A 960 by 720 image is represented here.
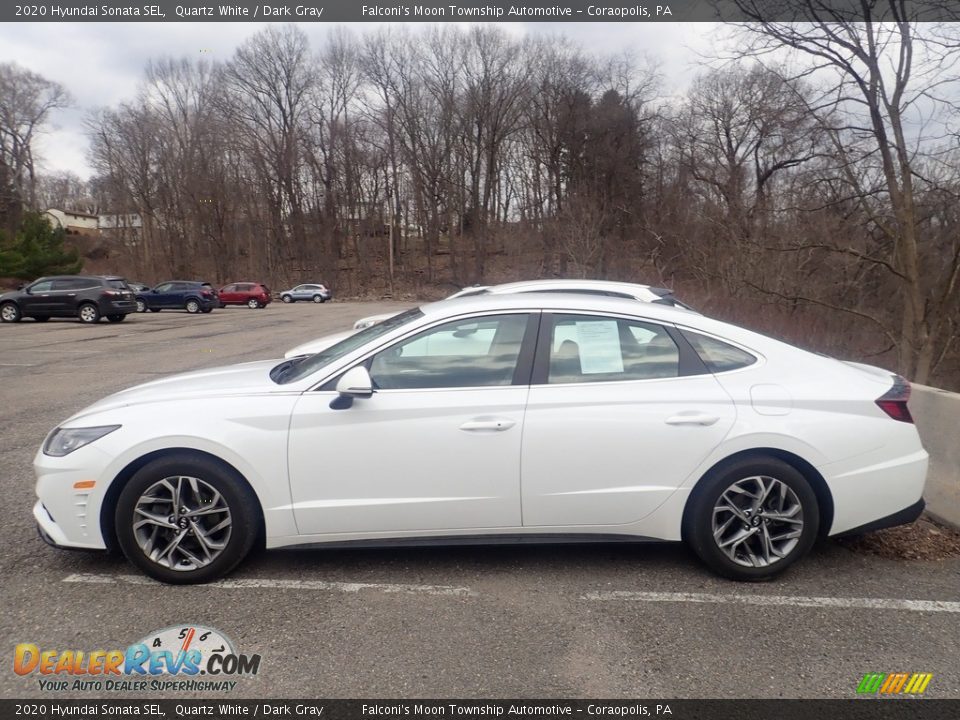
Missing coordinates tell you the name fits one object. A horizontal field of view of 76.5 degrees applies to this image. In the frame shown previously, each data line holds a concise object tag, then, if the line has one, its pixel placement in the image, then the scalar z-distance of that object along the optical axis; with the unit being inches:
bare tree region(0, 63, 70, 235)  2155.5
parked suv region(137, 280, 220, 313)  1254.9
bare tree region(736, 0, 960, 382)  374.0
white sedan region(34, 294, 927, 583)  128.0
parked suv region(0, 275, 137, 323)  869.8
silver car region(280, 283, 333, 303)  1881.2
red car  1510.8
